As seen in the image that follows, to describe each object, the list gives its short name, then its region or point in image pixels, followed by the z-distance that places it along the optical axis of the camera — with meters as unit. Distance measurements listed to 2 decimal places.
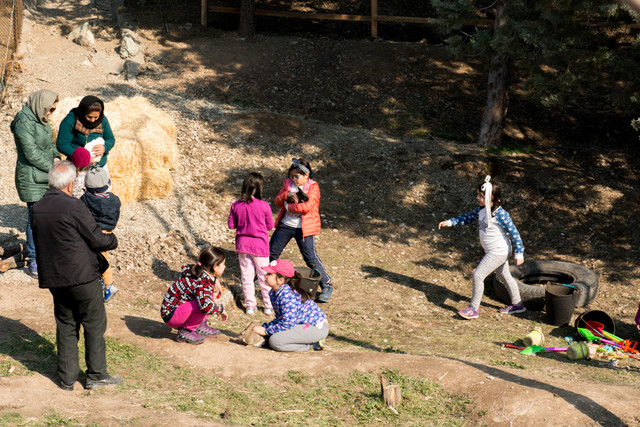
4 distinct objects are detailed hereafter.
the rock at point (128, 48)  16.08
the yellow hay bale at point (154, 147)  10.77
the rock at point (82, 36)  16.20
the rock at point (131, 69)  15.49
